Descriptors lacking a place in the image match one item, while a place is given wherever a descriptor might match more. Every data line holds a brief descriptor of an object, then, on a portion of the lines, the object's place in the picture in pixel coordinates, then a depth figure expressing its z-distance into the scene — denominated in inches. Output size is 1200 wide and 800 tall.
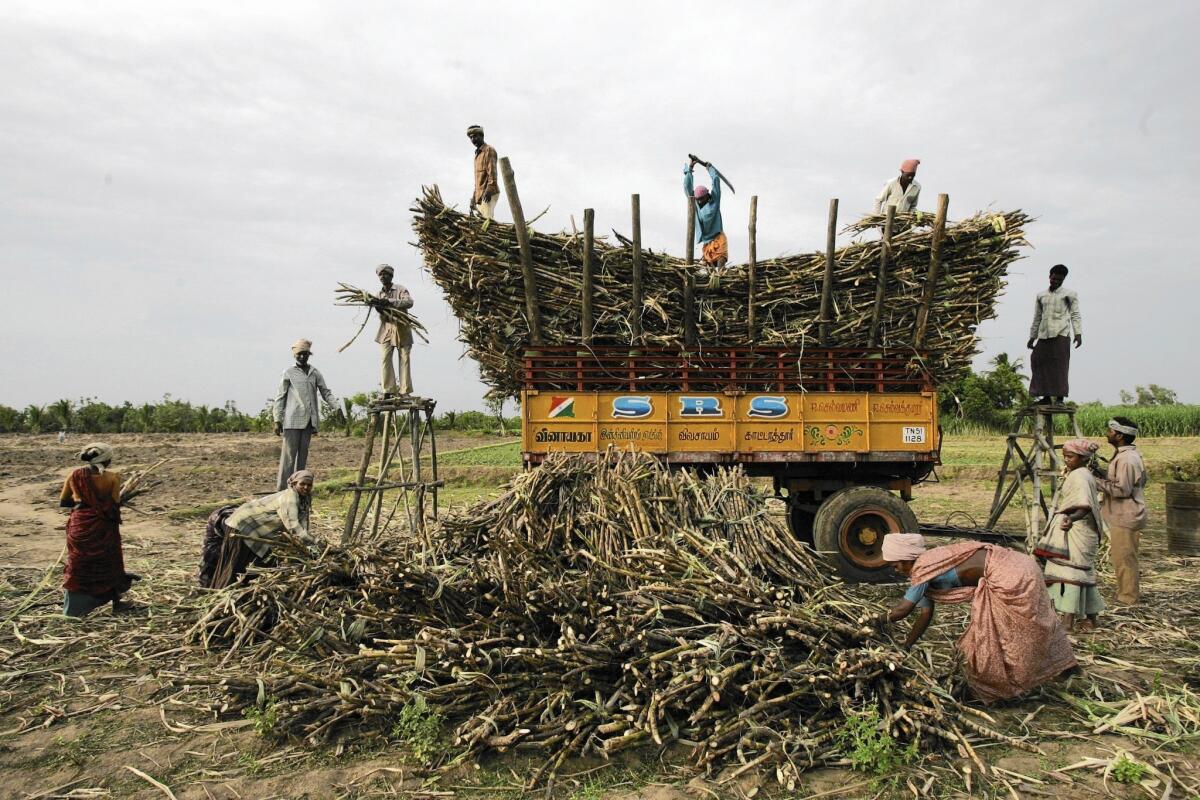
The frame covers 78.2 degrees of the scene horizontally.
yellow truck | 261.0
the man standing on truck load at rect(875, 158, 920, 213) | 281.9
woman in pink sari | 146.8
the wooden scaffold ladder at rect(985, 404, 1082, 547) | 287.7
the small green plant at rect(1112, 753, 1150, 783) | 123.3
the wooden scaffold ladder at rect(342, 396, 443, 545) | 261.4
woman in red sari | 226.2
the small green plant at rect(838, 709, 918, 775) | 126.8
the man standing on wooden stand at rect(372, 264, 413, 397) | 277.7
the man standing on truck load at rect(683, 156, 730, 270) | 285.4
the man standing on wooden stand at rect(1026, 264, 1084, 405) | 288.5
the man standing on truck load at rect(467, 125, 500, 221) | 270.4
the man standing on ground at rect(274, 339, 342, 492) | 283.4
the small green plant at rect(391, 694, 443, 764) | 132.0
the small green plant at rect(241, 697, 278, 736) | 141.1
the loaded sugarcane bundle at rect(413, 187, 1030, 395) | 261.7
